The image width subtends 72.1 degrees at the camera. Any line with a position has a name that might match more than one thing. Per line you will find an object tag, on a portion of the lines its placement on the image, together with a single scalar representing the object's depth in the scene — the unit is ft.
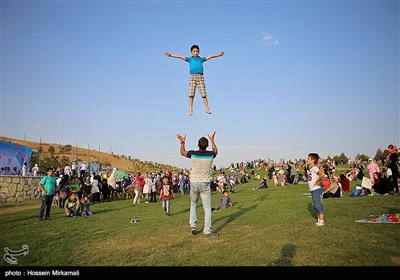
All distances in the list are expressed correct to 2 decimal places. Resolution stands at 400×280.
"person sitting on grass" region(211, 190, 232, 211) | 48.78
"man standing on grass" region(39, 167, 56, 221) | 42.45
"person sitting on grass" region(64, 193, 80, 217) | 46.37
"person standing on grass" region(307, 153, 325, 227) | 27.48
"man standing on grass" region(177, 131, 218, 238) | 25.18
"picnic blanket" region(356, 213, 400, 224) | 26.45
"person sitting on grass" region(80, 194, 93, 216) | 47.75
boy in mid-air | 26.12
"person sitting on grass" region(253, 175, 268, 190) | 92.53
